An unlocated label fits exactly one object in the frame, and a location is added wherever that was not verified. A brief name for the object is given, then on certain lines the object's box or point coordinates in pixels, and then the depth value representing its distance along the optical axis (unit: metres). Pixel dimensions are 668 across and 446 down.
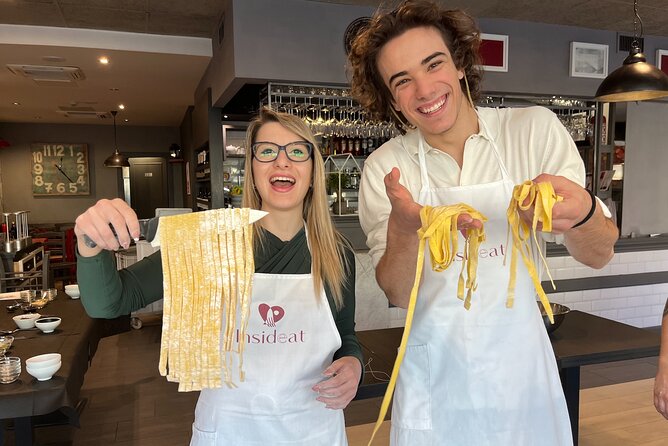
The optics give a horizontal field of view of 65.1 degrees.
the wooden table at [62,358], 2.03
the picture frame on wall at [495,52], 5.19
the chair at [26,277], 4.92
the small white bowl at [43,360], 2.12
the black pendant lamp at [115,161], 10.42
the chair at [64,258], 8.13
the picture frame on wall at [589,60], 5.50
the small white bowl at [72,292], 3.56
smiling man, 1.45
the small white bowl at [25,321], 2.83
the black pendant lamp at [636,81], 3.39
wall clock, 11.53
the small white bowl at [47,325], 2.76
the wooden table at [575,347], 2.20
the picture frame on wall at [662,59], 5.88
